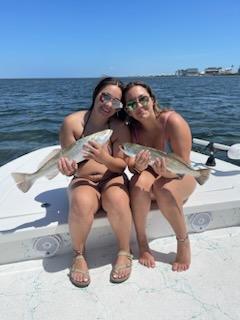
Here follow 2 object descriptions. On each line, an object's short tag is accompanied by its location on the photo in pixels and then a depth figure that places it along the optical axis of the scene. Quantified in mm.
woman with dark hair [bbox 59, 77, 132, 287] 1764
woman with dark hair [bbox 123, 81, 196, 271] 1822
